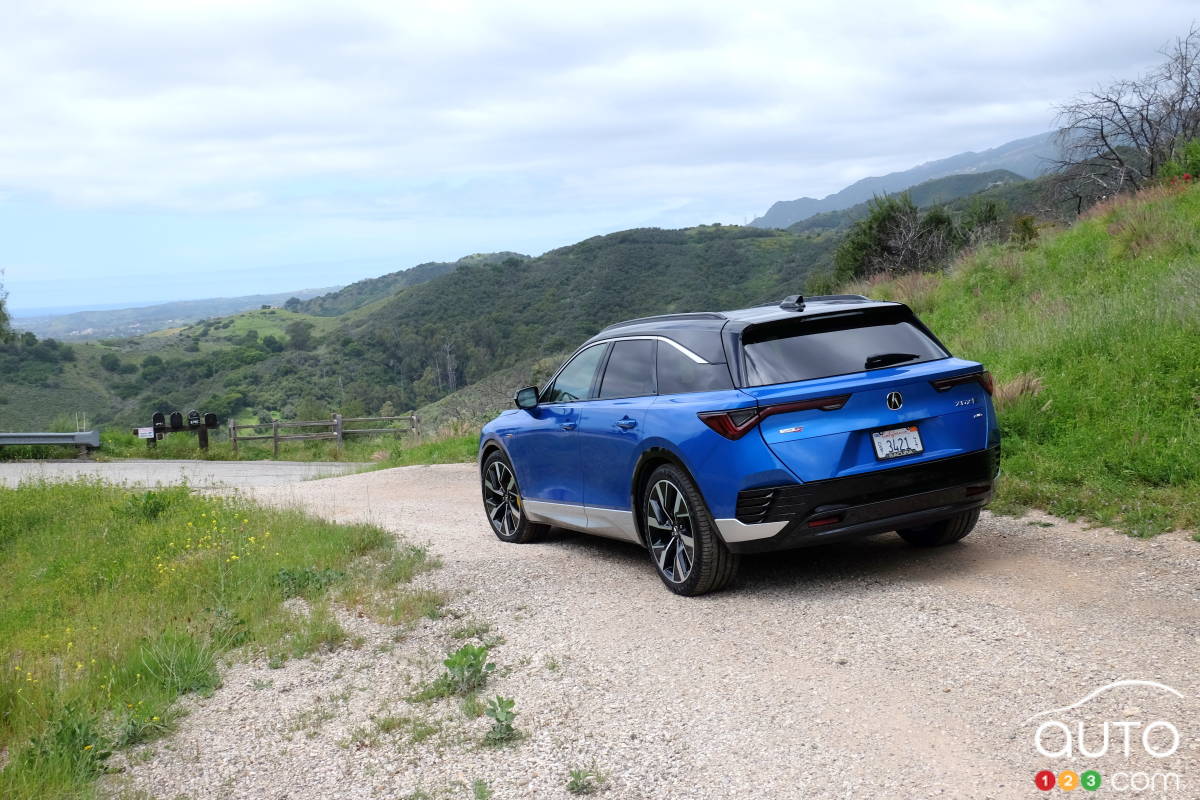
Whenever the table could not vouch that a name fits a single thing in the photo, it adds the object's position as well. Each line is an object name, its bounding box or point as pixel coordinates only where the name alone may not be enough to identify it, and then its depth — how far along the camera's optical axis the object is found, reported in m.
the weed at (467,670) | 5.24
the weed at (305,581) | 7.79
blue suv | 5.92
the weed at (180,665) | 5.79
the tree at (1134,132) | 24.58
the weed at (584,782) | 3.97
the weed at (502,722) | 4.51
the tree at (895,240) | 30.06
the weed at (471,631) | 6.18
